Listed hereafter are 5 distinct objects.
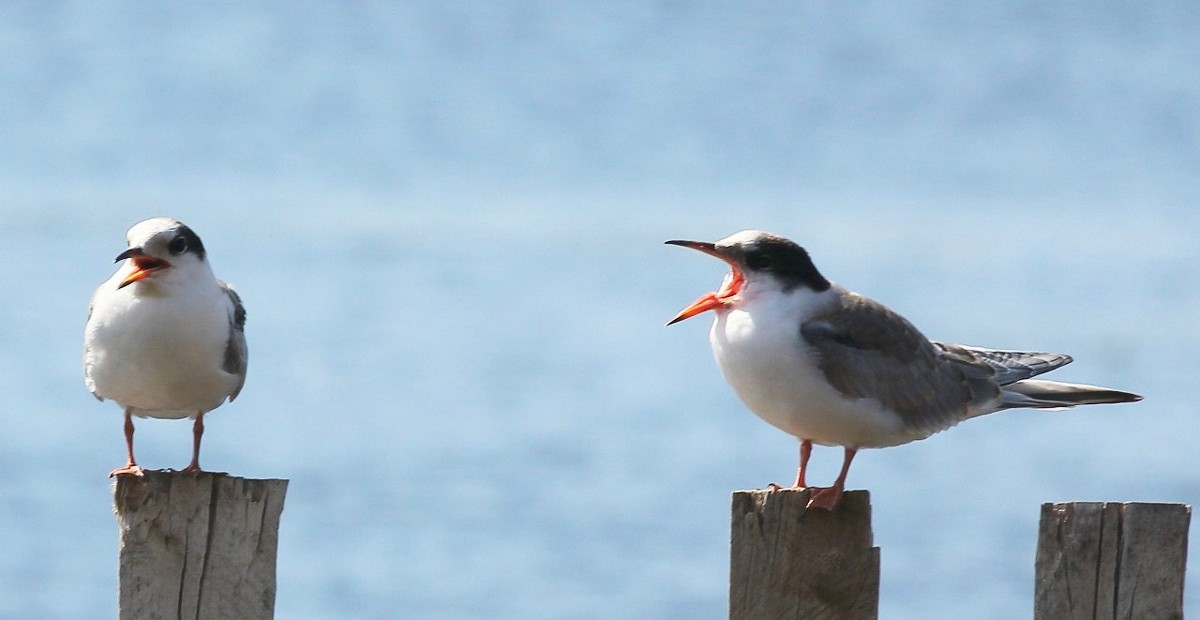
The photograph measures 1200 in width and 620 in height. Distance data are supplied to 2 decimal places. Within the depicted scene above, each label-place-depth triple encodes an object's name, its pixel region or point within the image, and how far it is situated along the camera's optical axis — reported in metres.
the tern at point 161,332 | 11.37
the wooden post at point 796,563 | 9.62
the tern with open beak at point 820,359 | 10.93
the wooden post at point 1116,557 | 9.36
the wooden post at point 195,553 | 9.58
